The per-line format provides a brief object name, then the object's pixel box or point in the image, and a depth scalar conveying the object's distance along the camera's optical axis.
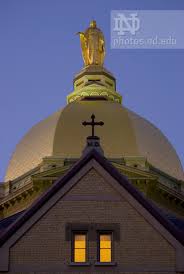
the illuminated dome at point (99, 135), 71.62
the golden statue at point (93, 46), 90.81
